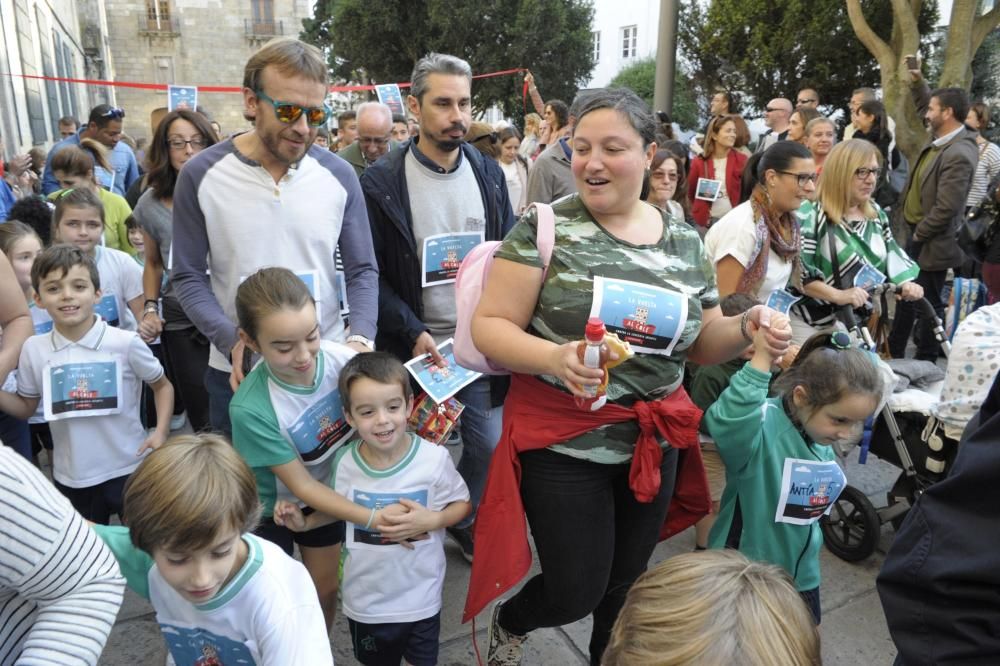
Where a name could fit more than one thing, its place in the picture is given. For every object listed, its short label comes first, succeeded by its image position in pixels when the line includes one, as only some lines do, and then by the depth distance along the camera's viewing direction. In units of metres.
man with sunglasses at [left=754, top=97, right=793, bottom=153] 7.76
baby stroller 2.97
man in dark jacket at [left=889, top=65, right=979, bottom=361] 5.55
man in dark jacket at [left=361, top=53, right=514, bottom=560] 2.84
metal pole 6.92
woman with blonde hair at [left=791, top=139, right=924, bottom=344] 3.49
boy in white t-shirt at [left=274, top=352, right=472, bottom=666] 2.17
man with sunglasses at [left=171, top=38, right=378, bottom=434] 2.32
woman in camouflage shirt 1.88
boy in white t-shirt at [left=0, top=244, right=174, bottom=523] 2.68
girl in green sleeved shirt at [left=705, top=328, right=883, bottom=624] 2.39
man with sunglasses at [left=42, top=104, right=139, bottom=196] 6.77
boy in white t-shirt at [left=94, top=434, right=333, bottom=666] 1.54
